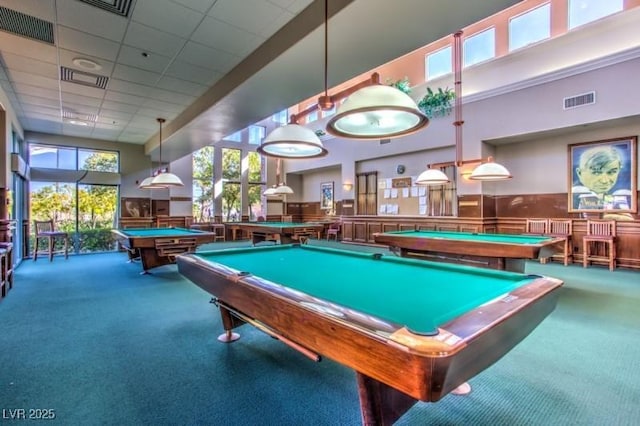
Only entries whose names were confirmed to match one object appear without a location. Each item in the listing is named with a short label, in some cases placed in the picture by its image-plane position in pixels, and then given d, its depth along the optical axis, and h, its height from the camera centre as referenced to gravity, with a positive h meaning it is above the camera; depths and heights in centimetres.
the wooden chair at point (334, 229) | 1068 -60
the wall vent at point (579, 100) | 585 +209
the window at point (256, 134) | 1254 +320
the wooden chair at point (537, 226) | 683 -36
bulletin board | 891 +40
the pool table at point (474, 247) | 348 -46
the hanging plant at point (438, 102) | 770 +272
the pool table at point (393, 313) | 98 -43
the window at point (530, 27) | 679 +411
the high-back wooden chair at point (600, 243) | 584 -66
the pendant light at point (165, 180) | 564 +60
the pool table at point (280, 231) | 693 -44
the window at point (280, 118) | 1308 +397
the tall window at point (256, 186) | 1250 +107
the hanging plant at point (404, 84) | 821 +343
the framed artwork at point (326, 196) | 1212 +63
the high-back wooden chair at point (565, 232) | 644 -48
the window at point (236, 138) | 1194 +289
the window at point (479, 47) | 764 +408
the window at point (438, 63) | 828 +402
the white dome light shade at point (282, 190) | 836 +59
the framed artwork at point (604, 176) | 591 +66
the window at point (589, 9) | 585 +388
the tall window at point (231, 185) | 1191 +105
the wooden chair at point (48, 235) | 721 -51
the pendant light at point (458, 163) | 501 +115
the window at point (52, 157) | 796 +151
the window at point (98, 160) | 867 +152
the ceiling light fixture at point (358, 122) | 194 +65
